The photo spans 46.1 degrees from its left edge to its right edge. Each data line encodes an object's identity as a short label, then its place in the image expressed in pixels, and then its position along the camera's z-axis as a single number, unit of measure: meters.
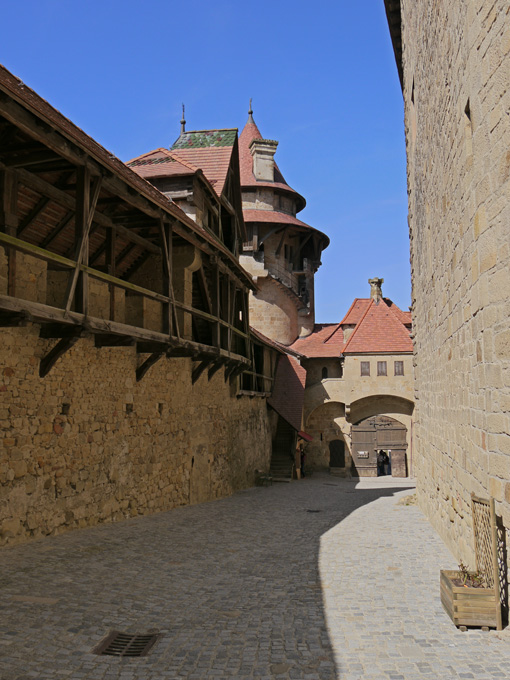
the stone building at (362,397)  28.77
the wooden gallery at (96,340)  7.52
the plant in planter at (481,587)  4.88
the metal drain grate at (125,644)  4.62
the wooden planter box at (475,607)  4.93
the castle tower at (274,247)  30.73
